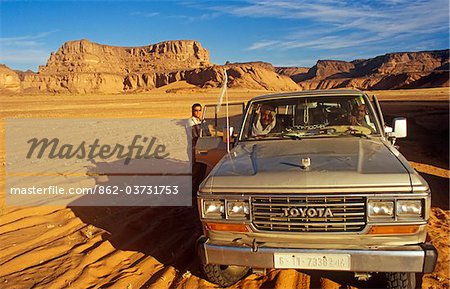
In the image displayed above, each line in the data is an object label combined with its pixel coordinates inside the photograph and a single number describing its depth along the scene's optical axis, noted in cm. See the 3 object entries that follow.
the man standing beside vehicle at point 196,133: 750
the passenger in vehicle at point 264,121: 495
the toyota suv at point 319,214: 305
